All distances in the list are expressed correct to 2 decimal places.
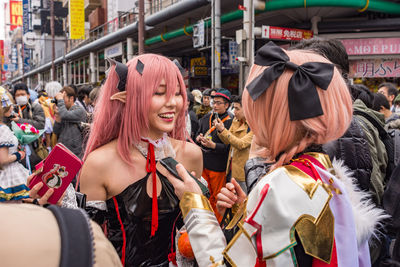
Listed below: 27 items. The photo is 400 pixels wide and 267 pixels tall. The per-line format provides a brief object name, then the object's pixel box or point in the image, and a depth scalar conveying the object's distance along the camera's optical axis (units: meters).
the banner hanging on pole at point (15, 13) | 51.69
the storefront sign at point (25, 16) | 43.53
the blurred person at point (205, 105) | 7.07
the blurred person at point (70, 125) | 5.34
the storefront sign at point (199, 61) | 14.91
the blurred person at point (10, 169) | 3.12
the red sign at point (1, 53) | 55.68
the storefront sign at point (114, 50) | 17.53
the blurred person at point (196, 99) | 7.95
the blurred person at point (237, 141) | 4.68
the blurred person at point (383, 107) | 4.26
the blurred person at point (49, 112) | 6.63
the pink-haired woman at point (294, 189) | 1.05
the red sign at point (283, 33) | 7.88
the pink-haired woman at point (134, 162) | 1.72
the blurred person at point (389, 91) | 5.70
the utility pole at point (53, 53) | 23.72
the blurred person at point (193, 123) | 6.02
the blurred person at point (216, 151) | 5.09
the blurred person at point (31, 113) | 5.03
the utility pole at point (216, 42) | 8.97
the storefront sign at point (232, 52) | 10.48
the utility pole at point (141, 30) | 11.08
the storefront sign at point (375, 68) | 9.57
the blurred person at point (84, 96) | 6.65
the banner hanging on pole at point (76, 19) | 16.11
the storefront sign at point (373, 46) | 9.18
